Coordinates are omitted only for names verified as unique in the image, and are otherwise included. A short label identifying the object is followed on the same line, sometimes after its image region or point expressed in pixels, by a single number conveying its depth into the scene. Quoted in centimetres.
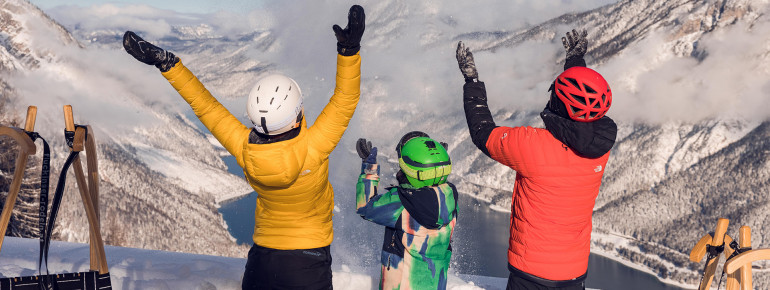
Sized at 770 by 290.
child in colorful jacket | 534
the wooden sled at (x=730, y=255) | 511
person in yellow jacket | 440
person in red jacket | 464
